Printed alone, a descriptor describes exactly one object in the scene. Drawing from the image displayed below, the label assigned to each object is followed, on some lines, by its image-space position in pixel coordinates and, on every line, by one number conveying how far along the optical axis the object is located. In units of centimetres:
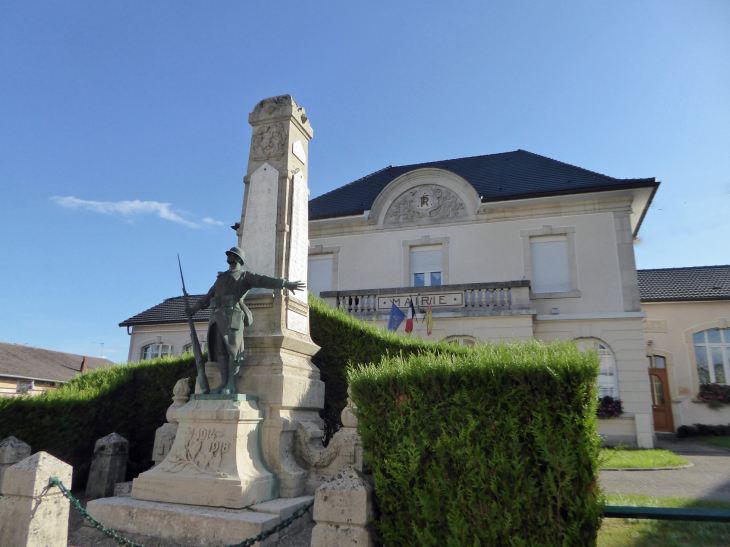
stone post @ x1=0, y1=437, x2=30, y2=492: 582
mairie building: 1317
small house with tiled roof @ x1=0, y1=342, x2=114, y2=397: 2447
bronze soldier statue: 507
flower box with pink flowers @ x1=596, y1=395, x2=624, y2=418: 1266
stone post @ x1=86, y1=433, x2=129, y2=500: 614
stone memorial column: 509
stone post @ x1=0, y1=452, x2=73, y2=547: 376
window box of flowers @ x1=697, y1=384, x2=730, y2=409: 1506
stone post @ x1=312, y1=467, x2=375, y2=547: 312
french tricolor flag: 1160
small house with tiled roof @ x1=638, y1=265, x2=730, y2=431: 1557
